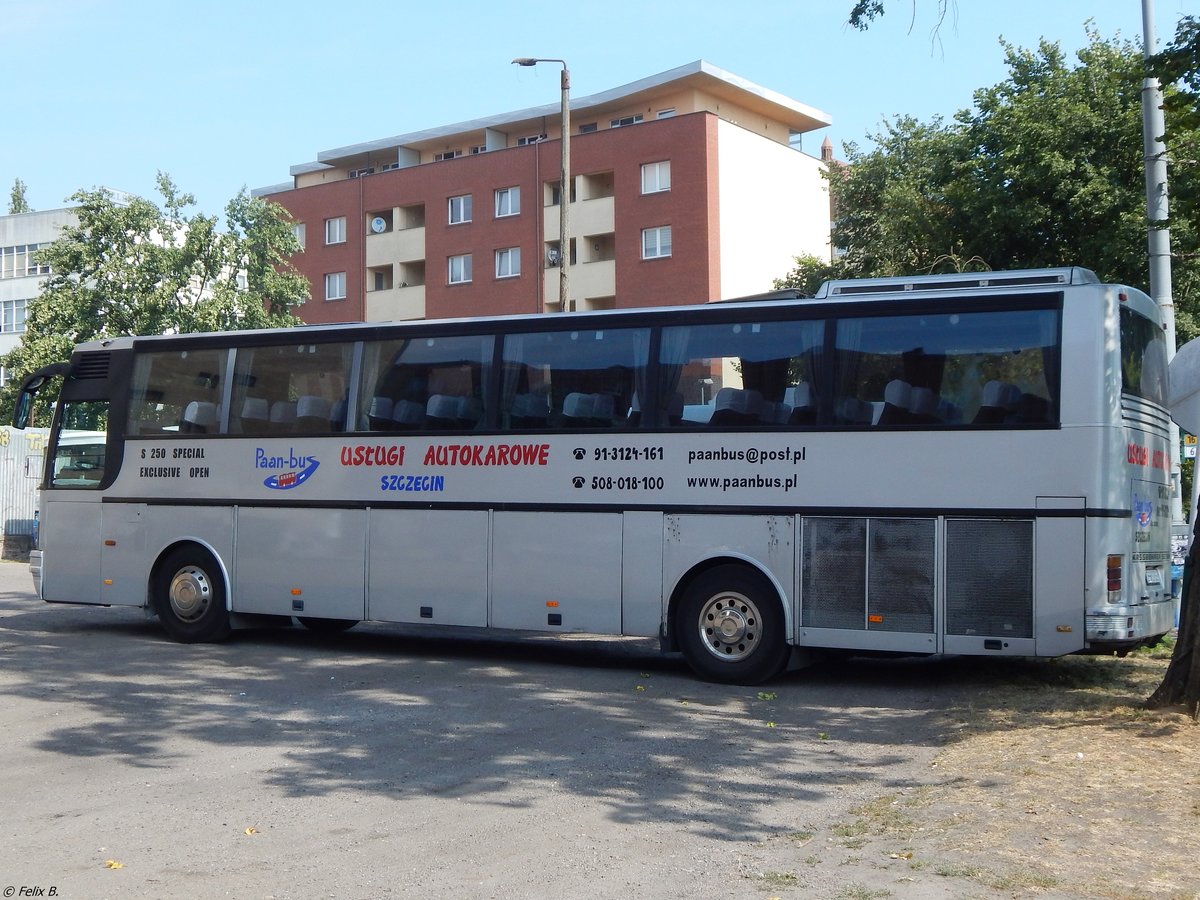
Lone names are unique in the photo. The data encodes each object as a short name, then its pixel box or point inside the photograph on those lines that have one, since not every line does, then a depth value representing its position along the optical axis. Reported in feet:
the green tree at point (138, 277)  125.08
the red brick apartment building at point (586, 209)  155.74
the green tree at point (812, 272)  118.46
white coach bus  35.76
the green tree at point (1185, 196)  30.37
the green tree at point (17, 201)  292.81
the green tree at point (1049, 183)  77.05
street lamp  76.94
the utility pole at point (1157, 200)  48.62
